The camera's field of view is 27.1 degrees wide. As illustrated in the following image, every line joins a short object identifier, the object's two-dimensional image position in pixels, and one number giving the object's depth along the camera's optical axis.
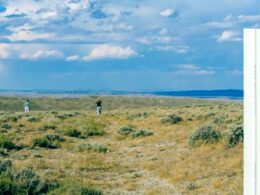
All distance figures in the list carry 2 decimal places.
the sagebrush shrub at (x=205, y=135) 21.41
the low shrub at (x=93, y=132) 30.65
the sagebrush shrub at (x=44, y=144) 24.39
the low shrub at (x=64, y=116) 43.36
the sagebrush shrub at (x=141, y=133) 28.74
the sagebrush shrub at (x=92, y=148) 23.23
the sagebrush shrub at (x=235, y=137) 20.03
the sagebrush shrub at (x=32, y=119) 38.09
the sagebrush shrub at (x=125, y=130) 29.90
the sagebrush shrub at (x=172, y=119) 33.96
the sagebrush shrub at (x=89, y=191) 13.00
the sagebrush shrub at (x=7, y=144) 22.96
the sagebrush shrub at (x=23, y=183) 13.31
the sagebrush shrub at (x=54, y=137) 26.25
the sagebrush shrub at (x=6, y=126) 32.22
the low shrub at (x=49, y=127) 32.61
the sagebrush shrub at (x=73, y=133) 30.04
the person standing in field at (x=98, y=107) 46.11
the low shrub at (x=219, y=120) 29.76
